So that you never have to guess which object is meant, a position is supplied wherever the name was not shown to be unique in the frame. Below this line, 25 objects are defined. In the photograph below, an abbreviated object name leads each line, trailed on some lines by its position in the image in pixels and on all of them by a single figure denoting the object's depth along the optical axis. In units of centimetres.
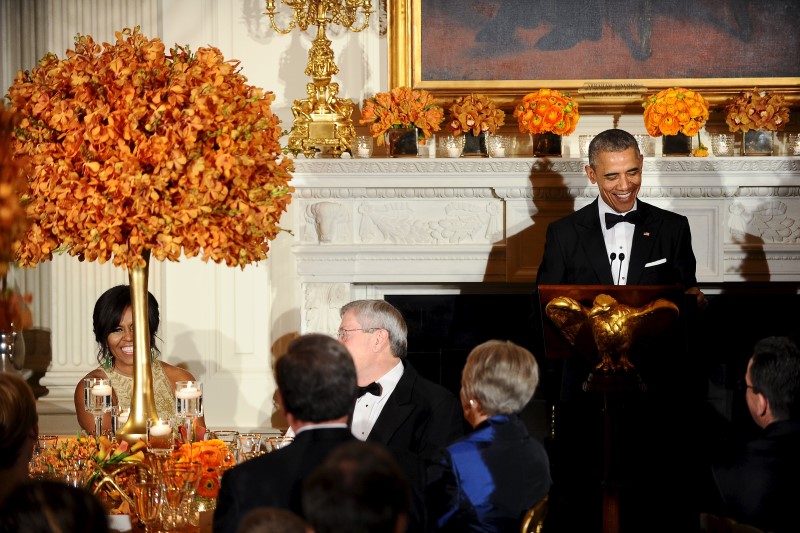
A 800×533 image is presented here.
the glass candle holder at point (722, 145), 1033
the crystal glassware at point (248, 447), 609
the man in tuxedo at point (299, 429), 454
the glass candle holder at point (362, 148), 1045
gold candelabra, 1036
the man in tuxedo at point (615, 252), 884
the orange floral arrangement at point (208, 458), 578
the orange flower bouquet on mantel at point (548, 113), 998
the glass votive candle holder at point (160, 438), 595
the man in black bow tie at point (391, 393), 723
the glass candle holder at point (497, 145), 1044
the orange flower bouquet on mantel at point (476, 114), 1023
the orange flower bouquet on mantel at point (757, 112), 1022
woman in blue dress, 552
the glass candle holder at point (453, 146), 1037
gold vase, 614
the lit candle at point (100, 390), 662
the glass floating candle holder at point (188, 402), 655
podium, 654
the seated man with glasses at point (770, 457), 546
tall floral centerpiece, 565
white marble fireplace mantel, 1018
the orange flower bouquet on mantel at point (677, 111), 992
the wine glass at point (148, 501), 541
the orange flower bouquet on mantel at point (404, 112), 1020
